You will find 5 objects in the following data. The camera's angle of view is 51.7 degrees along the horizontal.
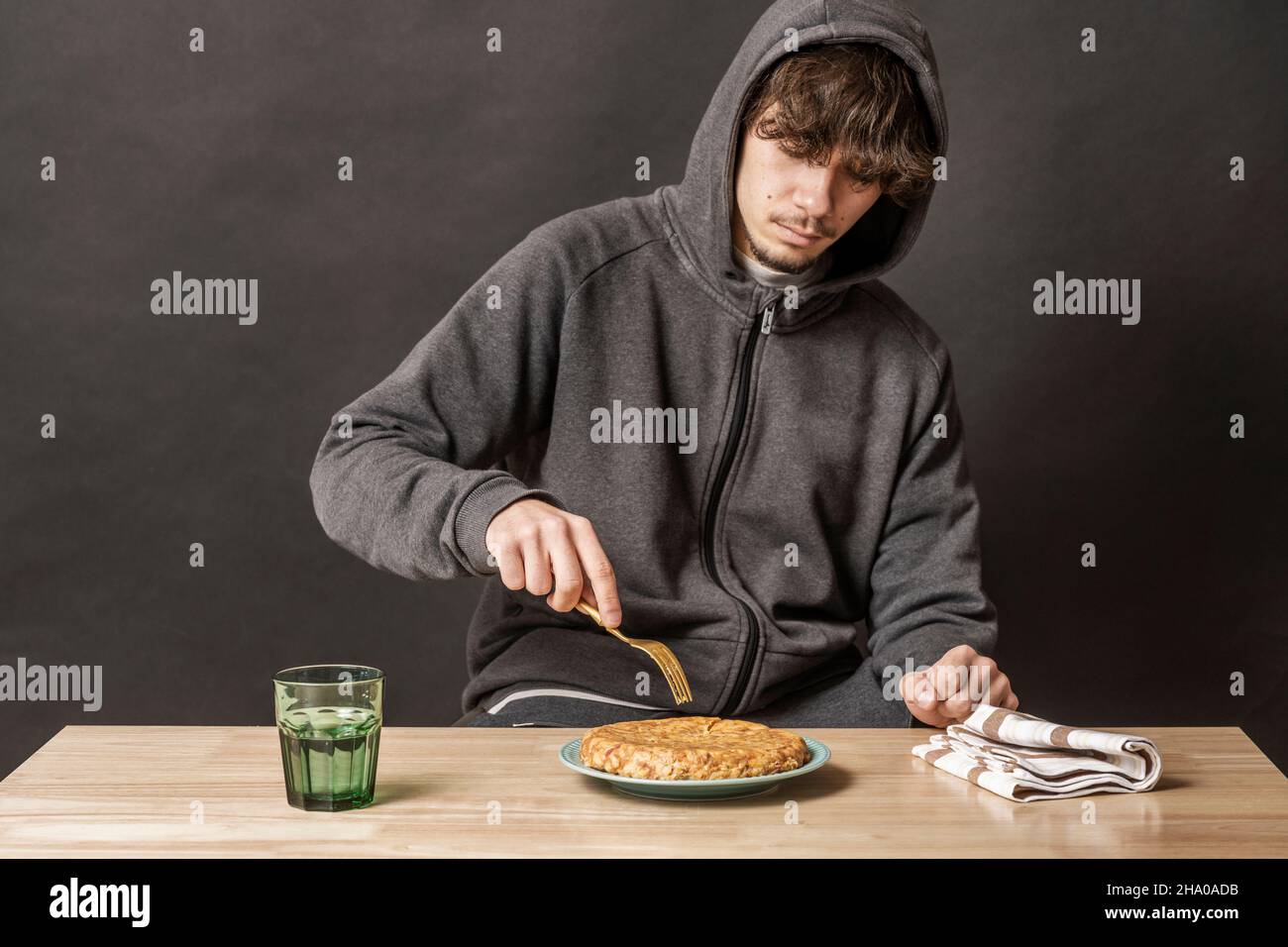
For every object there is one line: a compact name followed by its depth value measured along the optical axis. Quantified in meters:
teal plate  1.09
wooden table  1.01
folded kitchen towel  1.19
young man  1.79
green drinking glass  1.09
